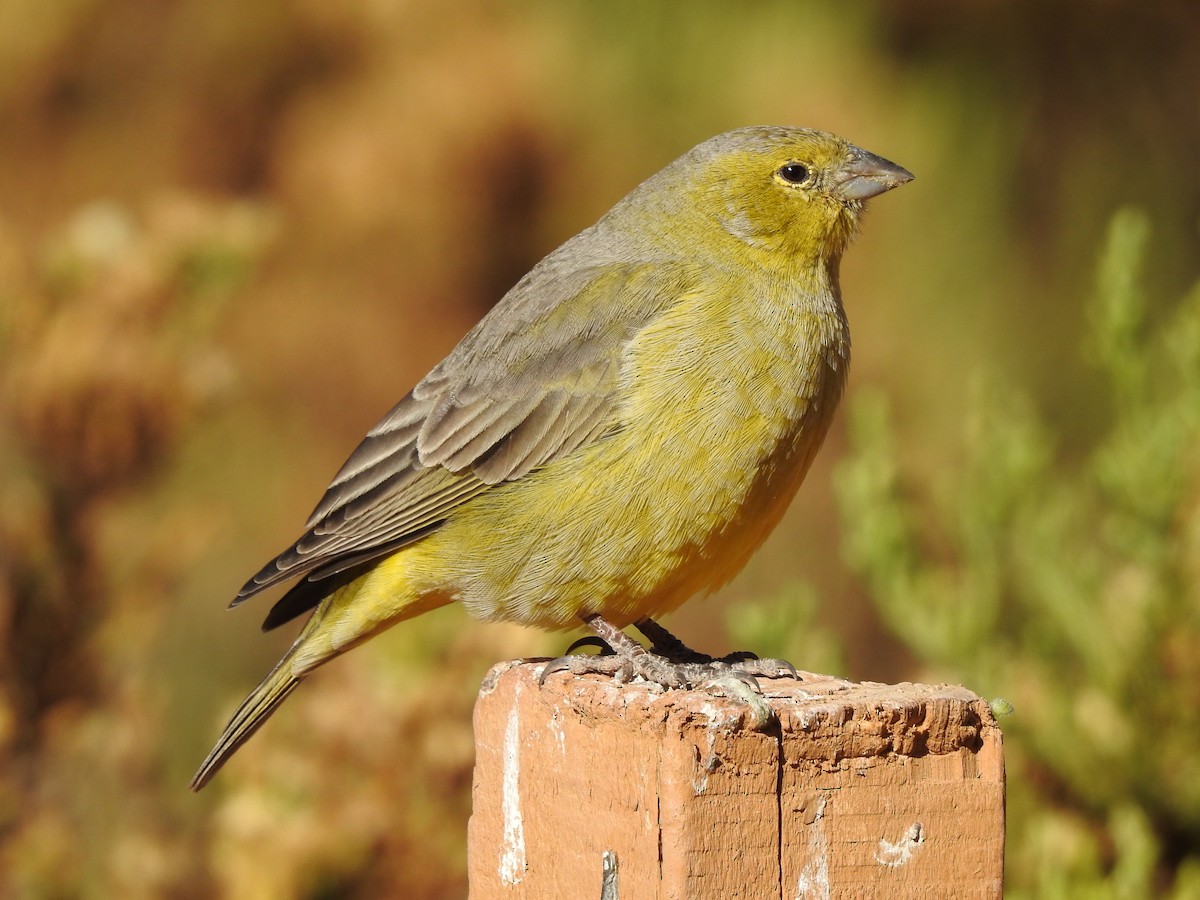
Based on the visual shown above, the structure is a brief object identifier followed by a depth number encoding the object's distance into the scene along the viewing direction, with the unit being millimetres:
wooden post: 4527
